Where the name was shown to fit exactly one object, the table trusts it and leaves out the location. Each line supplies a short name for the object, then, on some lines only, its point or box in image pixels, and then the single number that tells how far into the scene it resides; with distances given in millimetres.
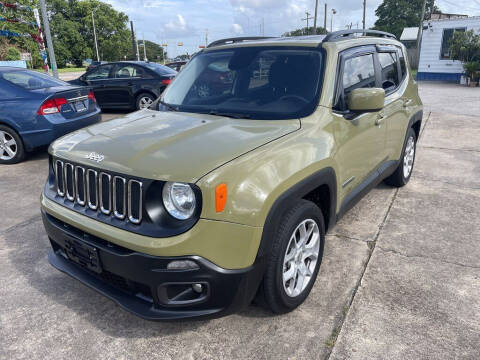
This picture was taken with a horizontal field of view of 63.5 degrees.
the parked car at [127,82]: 10445
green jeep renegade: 2061
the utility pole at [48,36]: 13964
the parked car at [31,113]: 5988
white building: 21234
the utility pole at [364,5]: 48812
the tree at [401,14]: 55156
